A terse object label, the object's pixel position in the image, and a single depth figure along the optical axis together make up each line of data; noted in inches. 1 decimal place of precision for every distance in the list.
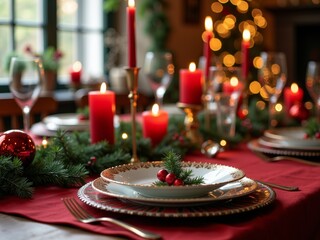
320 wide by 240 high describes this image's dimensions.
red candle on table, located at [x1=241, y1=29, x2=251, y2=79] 72.5
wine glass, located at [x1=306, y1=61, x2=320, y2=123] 71.5
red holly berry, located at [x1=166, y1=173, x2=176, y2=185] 36.9
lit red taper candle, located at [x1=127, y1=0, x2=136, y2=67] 50.5
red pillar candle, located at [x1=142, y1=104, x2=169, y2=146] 58.6
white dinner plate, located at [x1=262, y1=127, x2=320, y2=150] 56.7
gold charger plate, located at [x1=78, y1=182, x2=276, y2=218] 32.8
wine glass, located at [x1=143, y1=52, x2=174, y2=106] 70.8
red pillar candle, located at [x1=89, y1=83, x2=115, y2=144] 53.2
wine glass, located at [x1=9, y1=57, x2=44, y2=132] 56.1
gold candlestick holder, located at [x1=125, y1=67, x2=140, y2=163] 50.3
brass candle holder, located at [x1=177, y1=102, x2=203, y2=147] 63.6
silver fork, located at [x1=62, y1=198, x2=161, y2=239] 30.2
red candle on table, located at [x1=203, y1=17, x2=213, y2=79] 67.0
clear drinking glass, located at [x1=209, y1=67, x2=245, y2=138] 64.5
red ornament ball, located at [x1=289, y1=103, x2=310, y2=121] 78.8
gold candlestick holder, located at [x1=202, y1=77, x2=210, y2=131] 67.5
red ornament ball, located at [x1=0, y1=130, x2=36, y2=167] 42.6
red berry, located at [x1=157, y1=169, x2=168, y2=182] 37.2
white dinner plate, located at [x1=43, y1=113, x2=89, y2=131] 65.6
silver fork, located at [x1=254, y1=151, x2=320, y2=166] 53.6
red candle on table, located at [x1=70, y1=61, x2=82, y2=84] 119.6
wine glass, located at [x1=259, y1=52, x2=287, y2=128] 71.9
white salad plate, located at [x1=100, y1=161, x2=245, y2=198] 34.4
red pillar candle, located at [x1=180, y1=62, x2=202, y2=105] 64.5
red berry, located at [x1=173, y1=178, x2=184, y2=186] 36.6
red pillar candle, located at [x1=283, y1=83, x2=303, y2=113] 84.0
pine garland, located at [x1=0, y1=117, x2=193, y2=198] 40.2
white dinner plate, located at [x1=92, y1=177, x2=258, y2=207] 33.5
